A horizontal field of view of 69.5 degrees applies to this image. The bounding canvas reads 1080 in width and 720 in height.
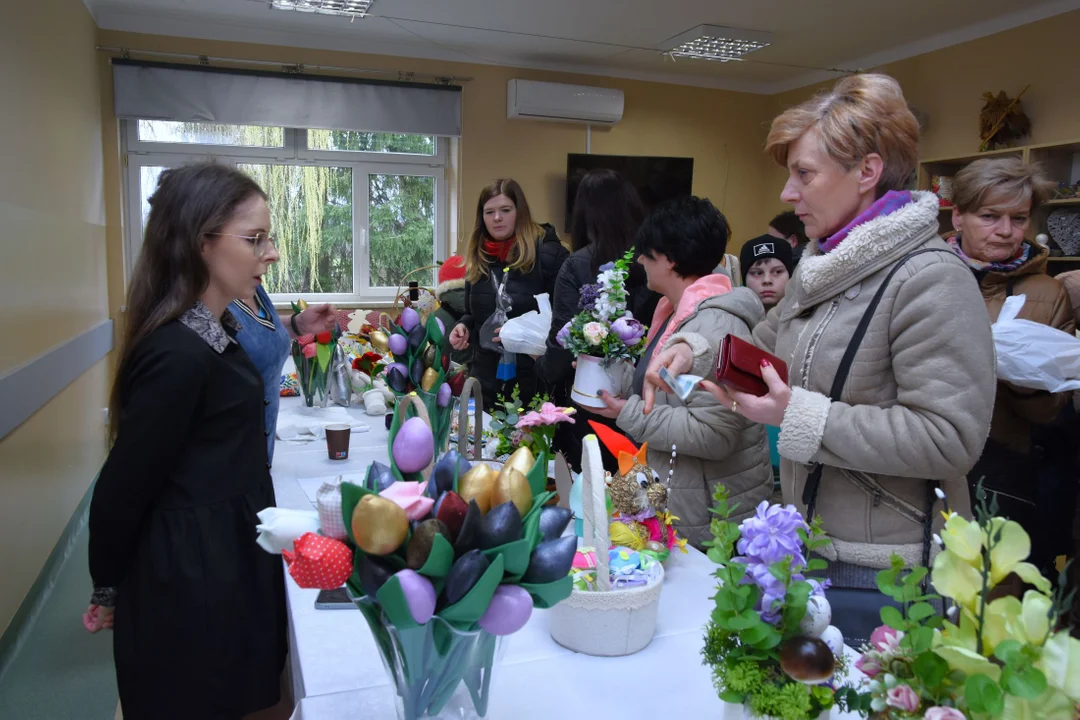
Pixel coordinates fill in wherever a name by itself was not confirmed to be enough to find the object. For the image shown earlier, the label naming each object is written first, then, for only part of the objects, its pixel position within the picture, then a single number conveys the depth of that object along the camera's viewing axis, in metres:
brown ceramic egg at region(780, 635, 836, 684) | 0.74
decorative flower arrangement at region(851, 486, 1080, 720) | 0.57
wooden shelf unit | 4.73
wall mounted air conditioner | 6.40
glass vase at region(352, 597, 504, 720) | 0.83
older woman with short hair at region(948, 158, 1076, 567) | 2.27
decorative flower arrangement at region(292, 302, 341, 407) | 2.93
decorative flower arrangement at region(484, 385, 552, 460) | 1.83
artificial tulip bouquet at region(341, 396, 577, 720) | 0.78
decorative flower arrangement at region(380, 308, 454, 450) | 2.15
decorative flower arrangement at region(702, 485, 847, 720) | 0.75
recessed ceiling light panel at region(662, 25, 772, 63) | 5.62
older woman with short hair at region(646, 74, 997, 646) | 1.19
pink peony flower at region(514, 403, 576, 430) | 1.73
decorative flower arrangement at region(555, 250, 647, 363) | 1.89
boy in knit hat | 3.04
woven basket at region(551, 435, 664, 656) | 1.12
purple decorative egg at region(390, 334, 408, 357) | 2.18
